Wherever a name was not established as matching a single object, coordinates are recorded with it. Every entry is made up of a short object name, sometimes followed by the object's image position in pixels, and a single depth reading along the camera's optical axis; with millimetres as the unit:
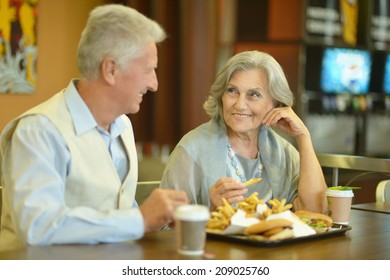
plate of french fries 2843
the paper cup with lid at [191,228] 2665
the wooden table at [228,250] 2680
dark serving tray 2809
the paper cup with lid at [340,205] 3132
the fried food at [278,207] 2954
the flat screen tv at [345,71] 7700
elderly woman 3426
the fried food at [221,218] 2899
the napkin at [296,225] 2891
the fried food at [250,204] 2986
